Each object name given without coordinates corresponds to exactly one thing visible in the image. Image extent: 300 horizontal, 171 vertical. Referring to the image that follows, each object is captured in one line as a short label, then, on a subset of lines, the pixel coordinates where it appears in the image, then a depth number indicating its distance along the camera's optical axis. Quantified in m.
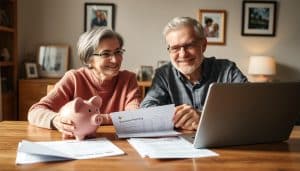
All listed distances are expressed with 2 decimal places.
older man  1.66
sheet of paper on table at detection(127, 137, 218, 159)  0.98
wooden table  0.88
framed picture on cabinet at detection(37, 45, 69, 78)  3.97
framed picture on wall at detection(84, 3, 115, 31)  4.04
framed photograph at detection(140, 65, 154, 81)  3.97
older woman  1.63
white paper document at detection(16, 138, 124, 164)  0.92
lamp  3.85
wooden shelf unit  3.65
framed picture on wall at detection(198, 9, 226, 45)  4.08
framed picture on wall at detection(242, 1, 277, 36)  4.09
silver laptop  1.00
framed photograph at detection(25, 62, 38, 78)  3.86
